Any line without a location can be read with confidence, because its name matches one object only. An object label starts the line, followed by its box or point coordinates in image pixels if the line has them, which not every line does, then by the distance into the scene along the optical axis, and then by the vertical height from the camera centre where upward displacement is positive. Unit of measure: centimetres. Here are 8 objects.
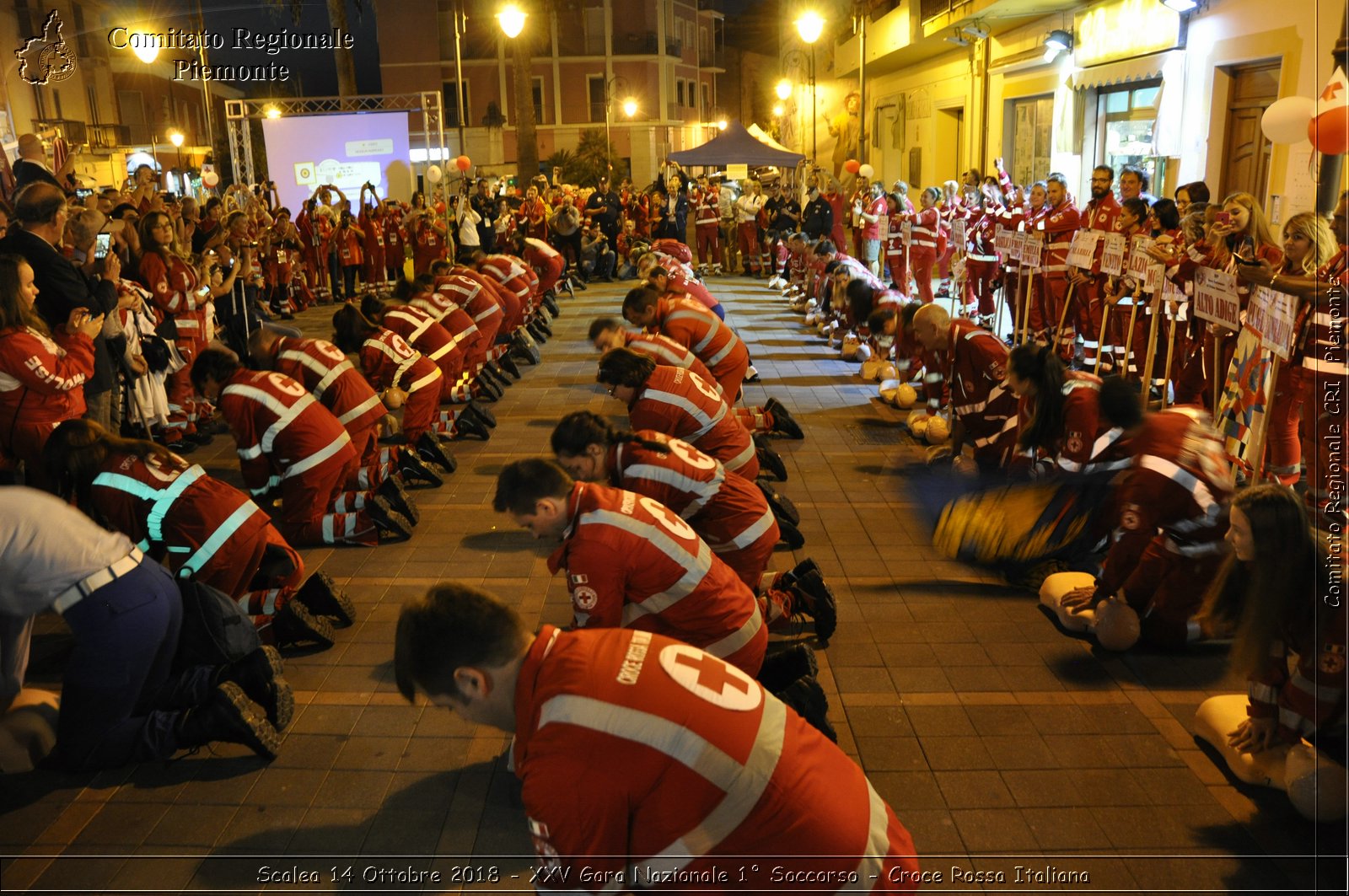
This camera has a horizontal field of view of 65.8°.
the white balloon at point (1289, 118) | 706 +49
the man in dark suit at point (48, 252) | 682 -18
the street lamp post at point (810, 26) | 1928 +322
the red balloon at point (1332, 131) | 591 +33
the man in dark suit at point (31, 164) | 940 +53
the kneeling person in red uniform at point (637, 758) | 230 -121
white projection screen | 2109 +128
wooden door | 1095 +65
